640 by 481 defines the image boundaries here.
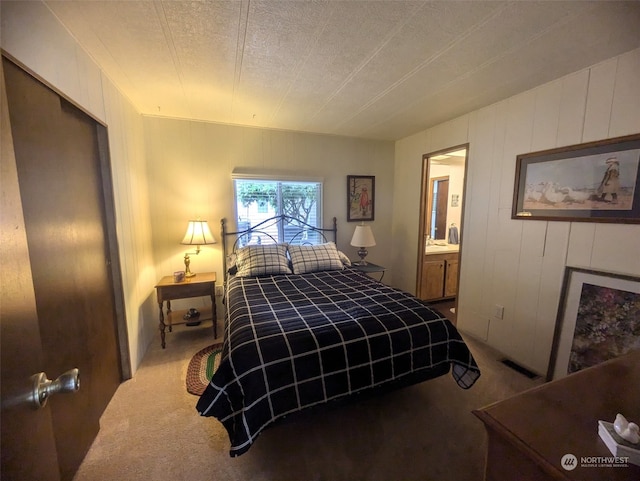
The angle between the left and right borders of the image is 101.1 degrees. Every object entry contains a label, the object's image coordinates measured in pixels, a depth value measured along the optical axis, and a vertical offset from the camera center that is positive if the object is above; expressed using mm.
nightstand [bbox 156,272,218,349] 2639 -858
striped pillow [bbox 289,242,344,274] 2926 -582
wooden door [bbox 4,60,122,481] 1195 -221
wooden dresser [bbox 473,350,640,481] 643 -616
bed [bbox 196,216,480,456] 1419 -860
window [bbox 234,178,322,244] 3359 +41
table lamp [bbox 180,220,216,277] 2873 -323
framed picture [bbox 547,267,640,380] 1778 -802
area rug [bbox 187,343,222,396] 2141 -1446
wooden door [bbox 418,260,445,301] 3711 -1021
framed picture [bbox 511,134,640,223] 1754 +196
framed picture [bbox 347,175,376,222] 3820 +154
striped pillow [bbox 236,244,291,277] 2744 -578
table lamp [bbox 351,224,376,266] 3496 -404
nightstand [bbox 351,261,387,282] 3391 -789
